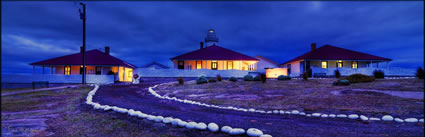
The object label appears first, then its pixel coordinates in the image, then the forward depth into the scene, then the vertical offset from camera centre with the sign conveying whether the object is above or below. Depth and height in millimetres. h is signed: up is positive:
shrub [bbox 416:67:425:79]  17094 -343
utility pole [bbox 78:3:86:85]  22252 +5161
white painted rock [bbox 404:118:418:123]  7242 -1670
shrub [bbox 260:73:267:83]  19906 -783
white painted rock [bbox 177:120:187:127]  5720 -1398
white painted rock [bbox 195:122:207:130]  5448 -1392
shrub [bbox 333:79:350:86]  15902 -1006
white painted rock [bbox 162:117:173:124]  6059 -1379
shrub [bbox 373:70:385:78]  22297 -528
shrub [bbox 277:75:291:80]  22606 -896
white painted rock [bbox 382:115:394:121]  7383 -1636
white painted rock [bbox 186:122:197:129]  5574 -1392
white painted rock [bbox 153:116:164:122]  6289 -1392
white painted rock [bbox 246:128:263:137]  4879 -1401
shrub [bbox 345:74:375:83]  17672 -746
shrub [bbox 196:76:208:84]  20630 -991
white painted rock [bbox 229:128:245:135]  5078 -1428
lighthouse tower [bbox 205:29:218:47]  45188 +6239
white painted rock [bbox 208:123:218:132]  5317 -1398
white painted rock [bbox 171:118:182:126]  5866 -1380
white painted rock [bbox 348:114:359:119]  7730 -1642
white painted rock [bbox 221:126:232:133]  5199 -1400
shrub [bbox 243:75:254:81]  22000 -862
